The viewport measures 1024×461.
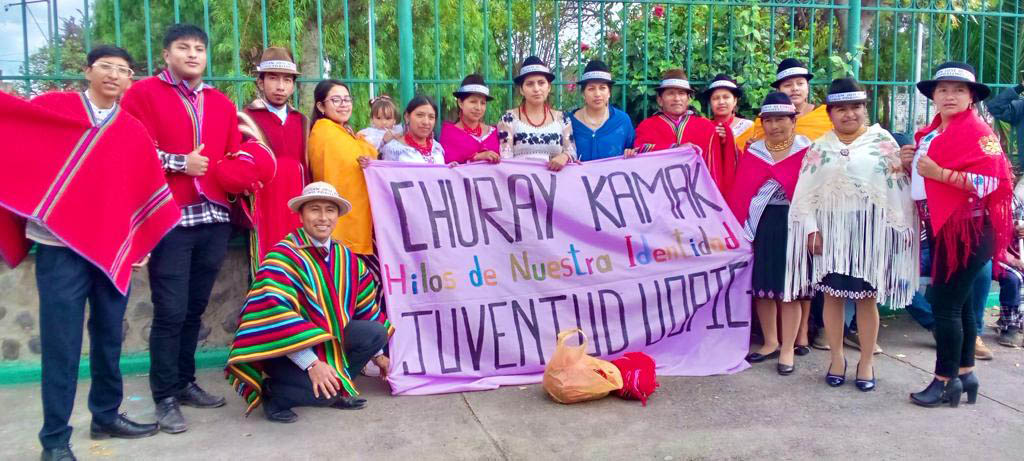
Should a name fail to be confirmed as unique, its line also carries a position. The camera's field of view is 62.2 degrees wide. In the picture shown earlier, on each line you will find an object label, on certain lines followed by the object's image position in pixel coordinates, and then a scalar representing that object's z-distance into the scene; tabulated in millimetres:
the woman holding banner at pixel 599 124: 5488
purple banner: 4887
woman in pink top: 5246
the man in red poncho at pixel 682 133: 5586
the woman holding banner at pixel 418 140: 5051
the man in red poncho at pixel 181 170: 4086
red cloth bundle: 4504
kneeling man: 4016
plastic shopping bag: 4410
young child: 5230
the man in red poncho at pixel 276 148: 4648
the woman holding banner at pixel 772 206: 5059
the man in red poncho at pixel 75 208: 3453
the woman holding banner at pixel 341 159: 4883
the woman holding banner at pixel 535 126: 5359
